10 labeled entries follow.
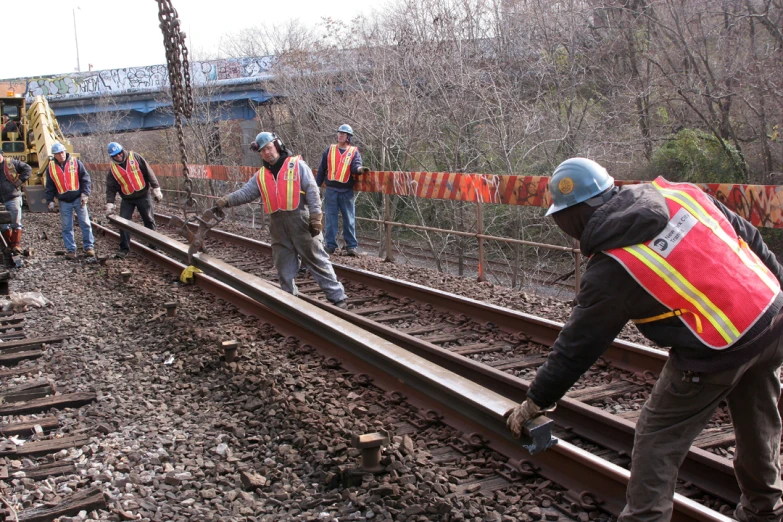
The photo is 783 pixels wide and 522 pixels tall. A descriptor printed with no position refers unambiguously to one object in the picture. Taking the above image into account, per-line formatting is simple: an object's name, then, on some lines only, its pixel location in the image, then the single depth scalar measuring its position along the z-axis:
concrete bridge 37.59
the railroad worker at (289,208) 7.23
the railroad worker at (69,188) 11.84
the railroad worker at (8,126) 20.42
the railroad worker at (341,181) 11.57
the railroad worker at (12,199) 11.81
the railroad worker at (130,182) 11.42
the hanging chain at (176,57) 7.87
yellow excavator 18.47
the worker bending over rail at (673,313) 2.57
